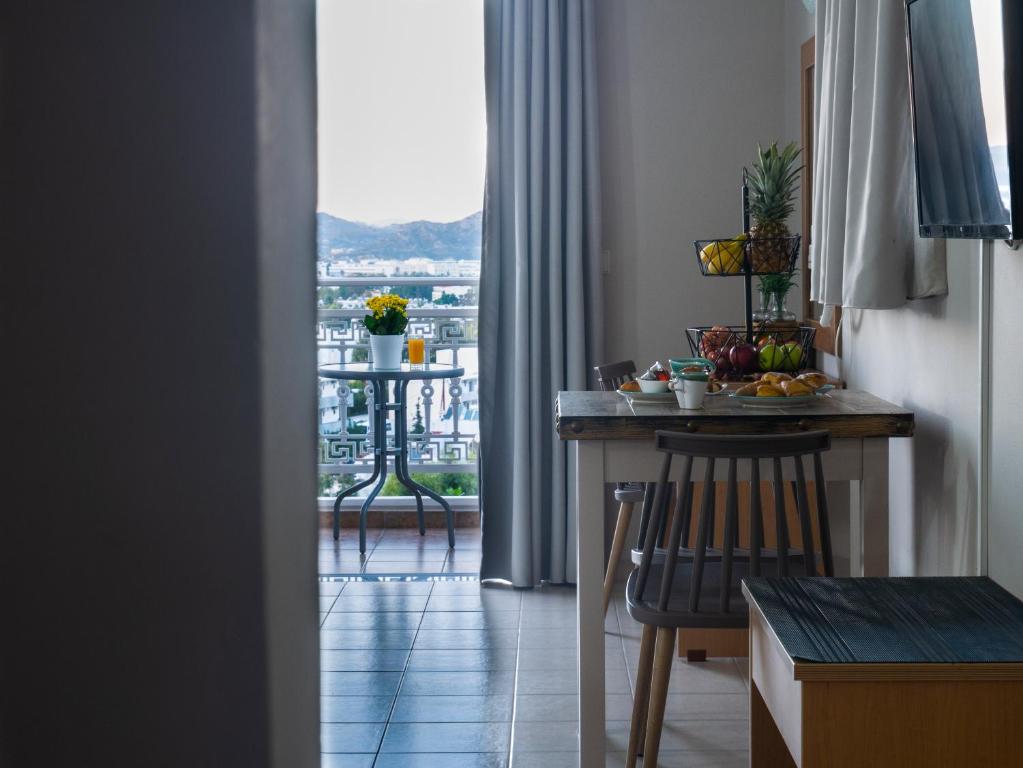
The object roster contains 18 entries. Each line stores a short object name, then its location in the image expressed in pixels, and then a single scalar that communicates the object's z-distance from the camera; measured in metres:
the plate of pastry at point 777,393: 2.46
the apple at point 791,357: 2.98
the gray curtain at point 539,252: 4.02
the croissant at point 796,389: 2.49
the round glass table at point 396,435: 4.61
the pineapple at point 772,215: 3.11
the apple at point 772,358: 2.98
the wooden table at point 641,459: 2.29
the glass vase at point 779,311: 3.35
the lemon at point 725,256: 3.13
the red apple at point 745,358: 3.00
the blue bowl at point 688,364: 2.61
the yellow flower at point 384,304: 4.55
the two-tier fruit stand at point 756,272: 3.01
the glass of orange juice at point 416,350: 4.89
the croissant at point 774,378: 2.56
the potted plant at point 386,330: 4.57
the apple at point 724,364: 3.04
